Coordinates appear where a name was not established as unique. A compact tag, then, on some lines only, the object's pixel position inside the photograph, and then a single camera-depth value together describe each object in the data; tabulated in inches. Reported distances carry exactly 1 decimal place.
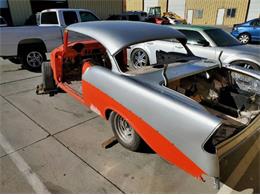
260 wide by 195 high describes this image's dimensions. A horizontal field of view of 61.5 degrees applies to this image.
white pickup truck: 263.6
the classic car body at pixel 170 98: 82.7
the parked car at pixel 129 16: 556.1
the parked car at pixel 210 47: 218.4
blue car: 500.4
